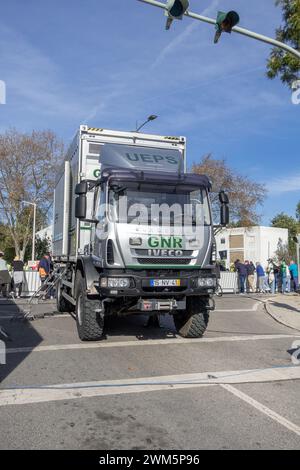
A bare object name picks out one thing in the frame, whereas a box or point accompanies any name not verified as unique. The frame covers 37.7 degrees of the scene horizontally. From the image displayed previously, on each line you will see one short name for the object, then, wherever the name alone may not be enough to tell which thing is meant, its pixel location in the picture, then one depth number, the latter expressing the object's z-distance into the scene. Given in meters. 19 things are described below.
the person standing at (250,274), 21.20
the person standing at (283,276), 22.22
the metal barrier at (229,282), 21.39
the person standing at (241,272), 20.80
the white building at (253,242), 53.94
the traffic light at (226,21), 7.97
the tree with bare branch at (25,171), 34.91
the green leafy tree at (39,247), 41.09
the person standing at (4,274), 13.24
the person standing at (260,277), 22.10
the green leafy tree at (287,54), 12.18
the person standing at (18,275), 16.86
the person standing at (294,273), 22.23
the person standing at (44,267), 16.67
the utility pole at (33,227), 35.31
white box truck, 7.27
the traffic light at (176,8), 7.53
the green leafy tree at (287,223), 70.94
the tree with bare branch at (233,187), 33.06
